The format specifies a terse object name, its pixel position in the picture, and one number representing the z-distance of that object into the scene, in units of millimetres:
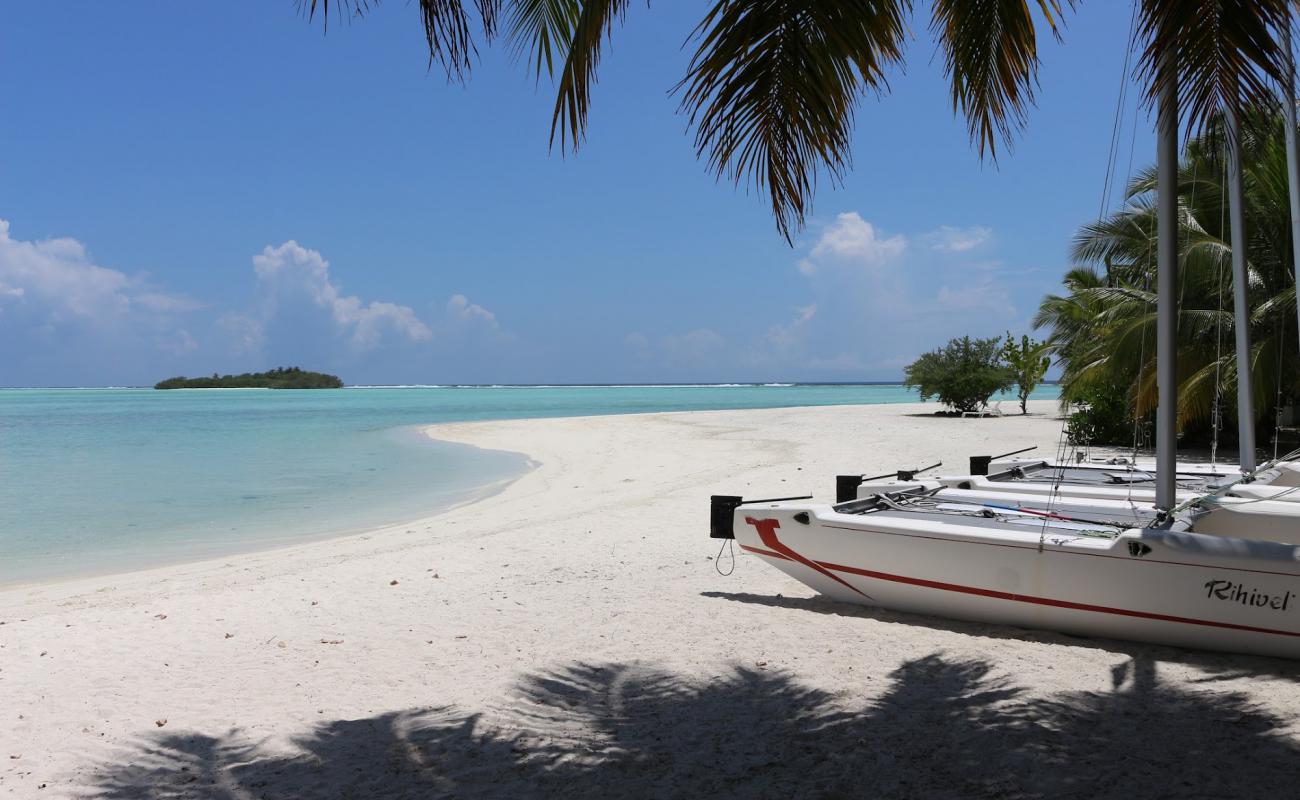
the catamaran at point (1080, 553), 4879
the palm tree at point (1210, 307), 14898
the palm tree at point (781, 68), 4328
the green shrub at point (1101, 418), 19922
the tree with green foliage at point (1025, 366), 38938
